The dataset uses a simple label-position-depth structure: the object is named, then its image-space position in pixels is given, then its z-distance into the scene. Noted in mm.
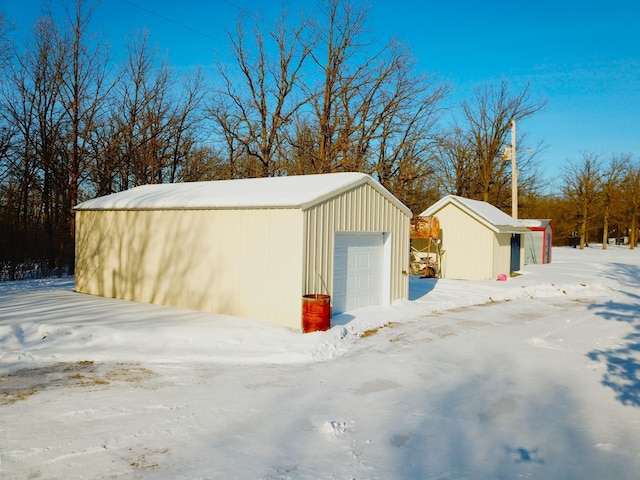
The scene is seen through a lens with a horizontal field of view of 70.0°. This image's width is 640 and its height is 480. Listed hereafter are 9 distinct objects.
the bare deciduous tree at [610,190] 42938
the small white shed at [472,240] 19000
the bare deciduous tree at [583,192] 43375
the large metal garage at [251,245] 8945
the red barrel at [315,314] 8430
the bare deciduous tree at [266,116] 24109
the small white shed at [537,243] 27312
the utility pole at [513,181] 22938
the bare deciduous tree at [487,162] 33500
